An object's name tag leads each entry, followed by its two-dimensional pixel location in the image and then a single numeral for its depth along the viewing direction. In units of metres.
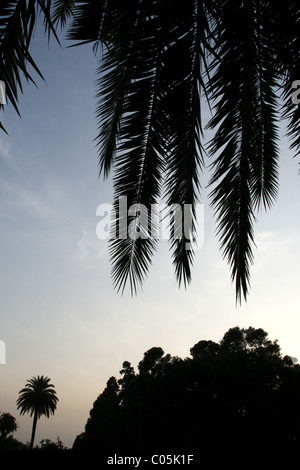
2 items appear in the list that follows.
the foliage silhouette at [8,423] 52.32
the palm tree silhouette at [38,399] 45.26
